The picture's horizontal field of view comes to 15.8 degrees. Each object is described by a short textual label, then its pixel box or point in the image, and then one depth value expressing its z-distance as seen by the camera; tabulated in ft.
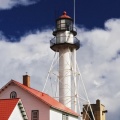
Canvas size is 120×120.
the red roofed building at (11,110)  108.81
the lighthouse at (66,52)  170.71
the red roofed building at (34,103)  139.74
